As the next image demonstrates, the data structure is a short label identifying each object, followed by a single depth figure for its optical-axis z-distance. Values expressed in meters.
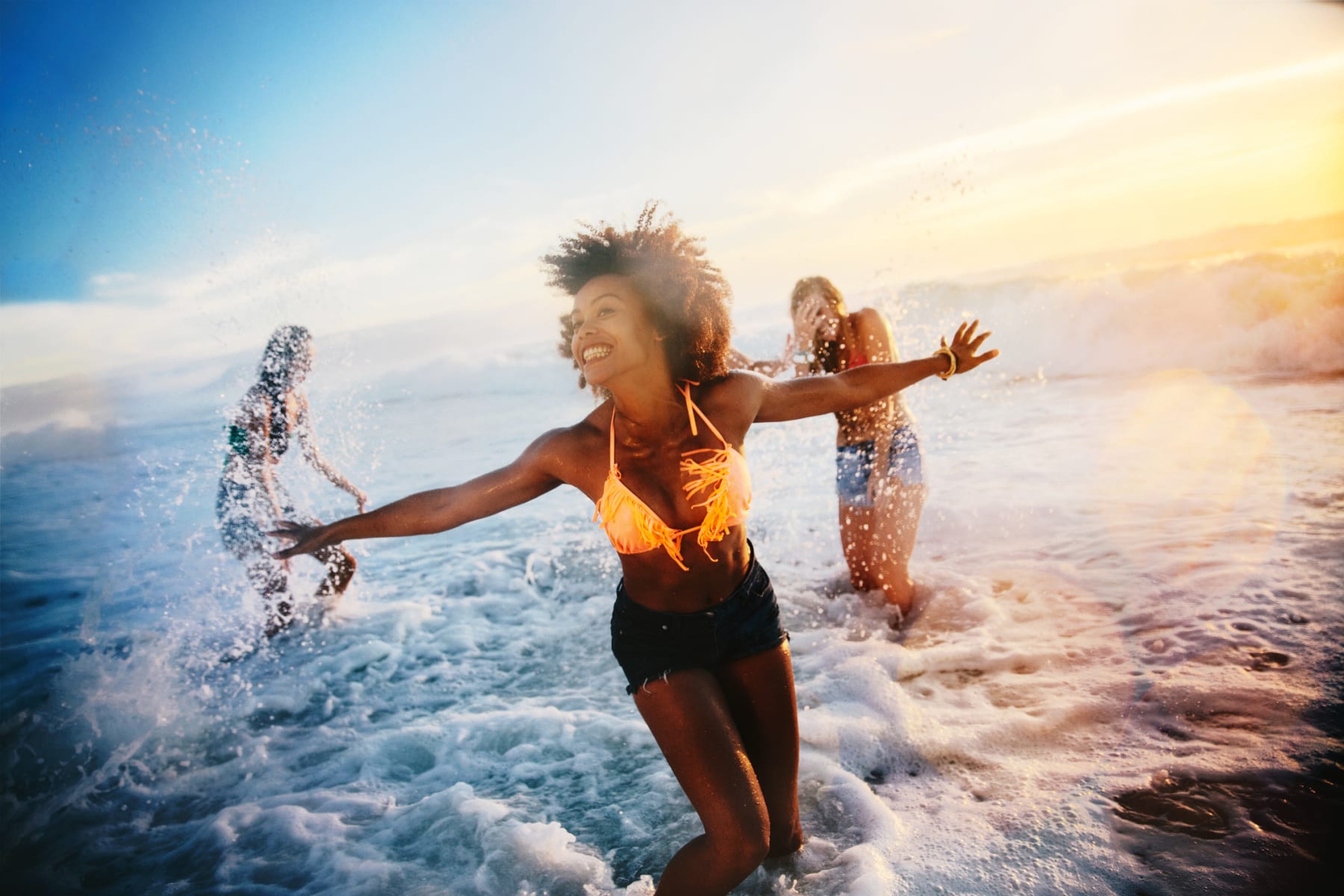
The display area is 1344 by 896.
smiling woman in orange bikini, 2.56
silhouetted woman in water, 6.23
